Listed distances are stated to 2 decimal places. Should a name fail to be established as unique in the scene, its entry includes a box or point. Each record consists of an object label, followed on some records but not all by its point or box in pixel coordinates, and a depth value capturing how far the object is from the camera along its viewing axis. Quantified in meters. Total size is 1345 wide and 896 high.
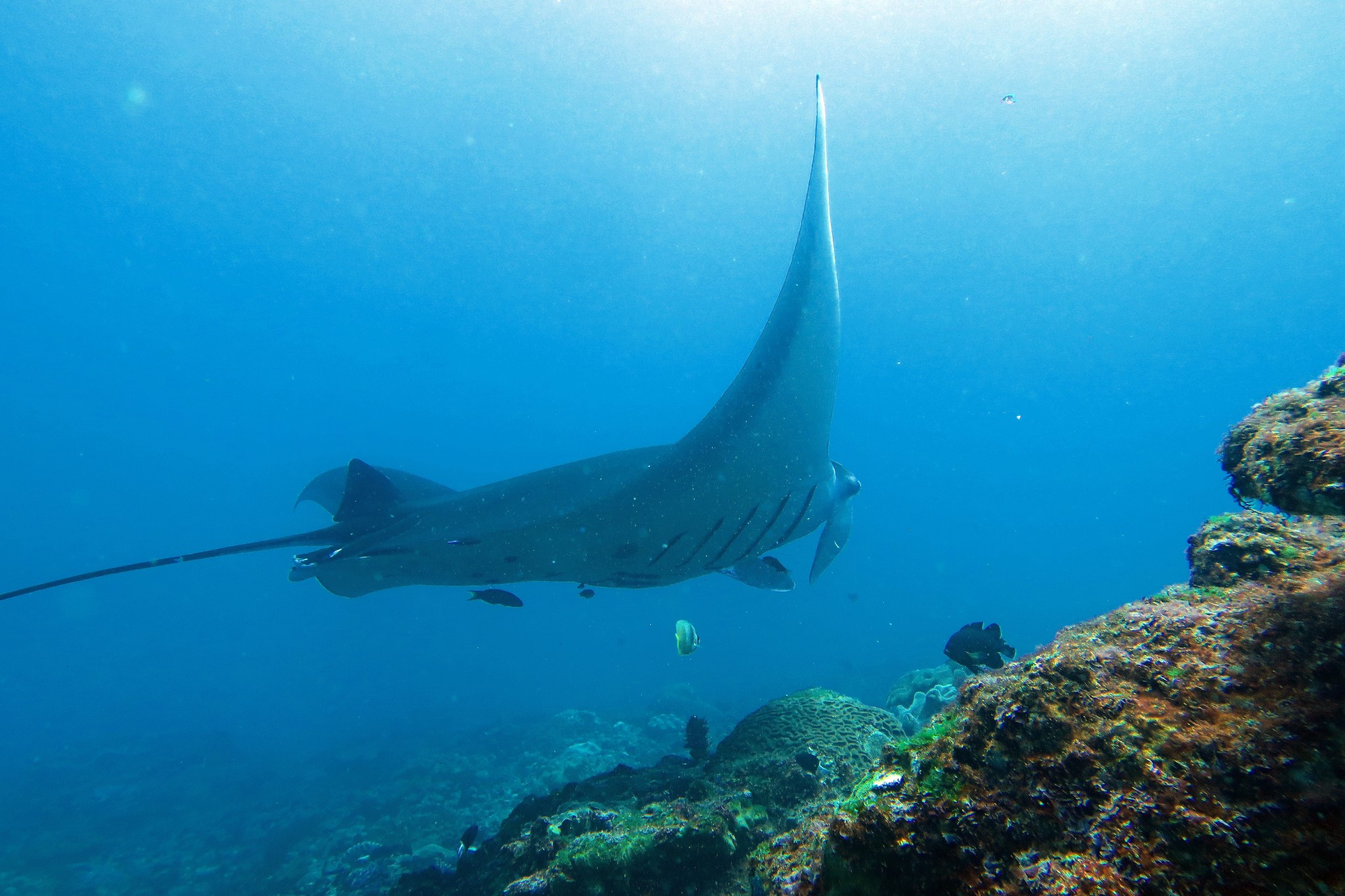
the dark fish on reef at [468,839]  4.87
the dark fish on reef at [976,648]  3.66
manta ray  3.55
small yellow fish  7.34
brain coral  4.45
